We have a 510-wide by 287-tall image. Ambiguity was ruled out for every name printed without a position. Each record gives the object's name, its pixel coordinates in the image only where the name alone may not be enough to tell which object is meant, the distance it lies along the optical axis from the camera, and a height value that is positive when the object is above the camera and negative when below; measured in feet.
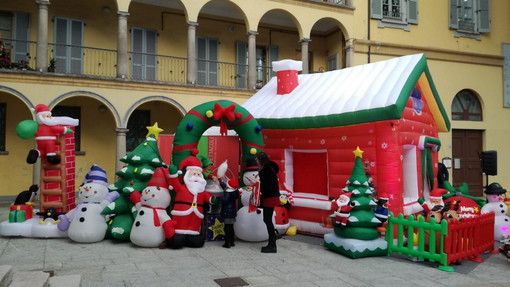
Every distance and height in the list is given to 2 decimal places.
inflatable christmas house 23.90 +1.05
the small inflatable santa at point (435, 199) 23.16 -2.84
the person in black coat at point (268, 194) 22.11 -2.40
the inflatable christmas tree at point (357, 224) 21.11 -3.87
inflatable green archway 25.21 +1.44
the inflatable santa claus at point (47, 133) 26.37 +0.99
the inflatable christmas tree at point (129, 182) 23.59 -1.96
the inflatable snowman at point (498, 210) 25.32 -3.74
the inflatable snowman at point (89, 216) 23.43 -3.89
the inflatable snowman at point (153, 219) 22.12 -3.81
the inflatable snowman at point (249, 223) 24.20 -4.34
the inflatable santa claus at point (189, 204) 22.31 -3.00
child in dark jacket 22.97 -3.28
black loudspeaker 34.45 -1.05
